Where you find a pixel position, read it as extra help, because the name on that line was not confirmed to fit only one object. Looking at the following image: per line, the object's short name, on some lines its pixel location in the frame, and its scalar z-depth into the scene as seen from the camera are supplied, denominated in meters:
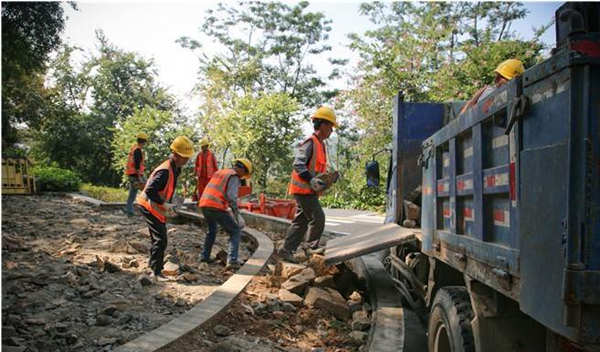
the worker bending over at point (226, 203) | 5.81
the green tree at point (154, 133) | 18.22
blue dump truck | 1.55
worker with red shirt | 8.52
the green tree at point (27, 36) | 8.88
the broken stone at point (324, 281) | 5.07
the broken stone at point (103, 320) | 3.55
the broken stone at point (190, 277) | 5.03
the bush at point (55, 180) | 17.98
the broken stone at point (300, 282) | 4.82
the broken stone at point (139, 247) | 6.09
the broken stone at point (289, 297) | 4.58
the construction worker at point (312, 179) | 5.47
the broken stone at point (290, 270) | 5.28
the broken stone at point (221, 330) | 3.71
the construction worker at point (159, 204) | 4.98
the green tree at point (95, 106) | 25.06
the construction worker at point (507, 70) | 3.71
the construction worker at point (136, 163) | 8.77
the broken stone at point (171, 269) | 5.14
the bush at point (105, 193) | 17.30
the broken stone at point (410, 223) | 4.56
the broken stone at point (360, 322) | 4.08
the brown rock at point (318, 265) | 5.38
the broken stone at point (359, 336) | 3.81
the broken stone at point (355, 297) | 5.12
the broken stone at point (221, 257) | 6.23
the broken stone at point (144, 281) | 4.70
